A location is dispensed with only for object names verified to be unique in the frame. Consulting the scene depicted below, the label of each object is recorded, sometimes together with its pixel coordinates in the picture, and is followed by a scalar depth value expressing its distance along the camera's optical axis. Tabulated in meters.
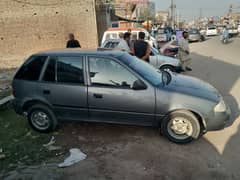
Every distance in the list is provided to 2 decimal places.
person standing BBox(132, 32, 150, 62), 6.65
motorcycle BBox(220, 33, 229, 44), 23.08
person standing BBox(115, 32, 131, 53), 7.79
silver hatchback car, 3.95
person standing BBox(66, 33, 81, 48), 8.20
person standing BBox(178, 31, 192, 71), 9.61
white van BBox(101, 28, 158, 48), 12.50
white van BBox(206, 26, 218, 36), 42.53
